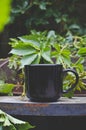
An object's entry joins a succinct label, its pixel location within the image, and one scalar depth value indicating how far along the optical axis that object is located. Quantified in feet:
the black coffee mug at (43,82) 2.72
